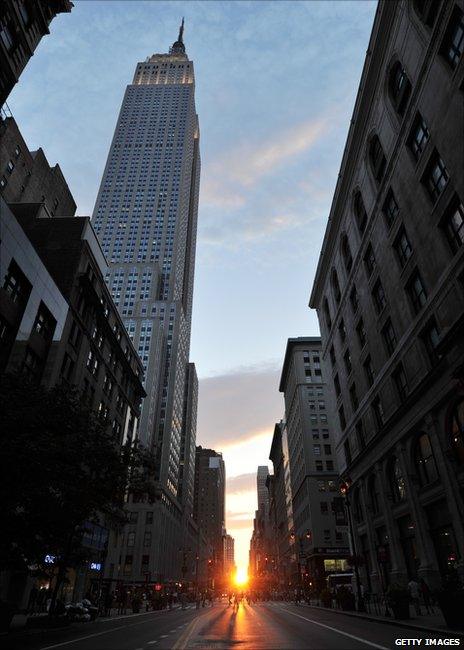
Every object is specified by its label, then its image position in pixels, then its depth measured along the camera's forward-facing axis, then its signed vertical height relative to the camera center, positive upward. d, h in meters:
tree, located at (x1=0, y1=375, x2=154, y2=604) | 16.64 +4.65
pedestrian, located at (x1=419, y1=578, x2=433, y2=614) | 21.86 +0.03
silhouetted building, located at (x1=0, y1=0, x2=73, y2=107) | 29.64 +34.89
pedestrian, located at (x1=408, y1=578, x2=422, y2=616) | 21.34 +0.01
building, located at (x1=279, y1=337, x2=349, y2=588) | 77.06 +22.68
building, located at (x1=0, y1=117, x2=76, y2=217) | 52.56 +48.91
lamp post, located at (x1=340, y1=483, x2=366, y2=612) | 28.33 +1.67
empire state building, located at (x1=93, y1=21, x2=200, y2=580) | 108.19 +94.02
